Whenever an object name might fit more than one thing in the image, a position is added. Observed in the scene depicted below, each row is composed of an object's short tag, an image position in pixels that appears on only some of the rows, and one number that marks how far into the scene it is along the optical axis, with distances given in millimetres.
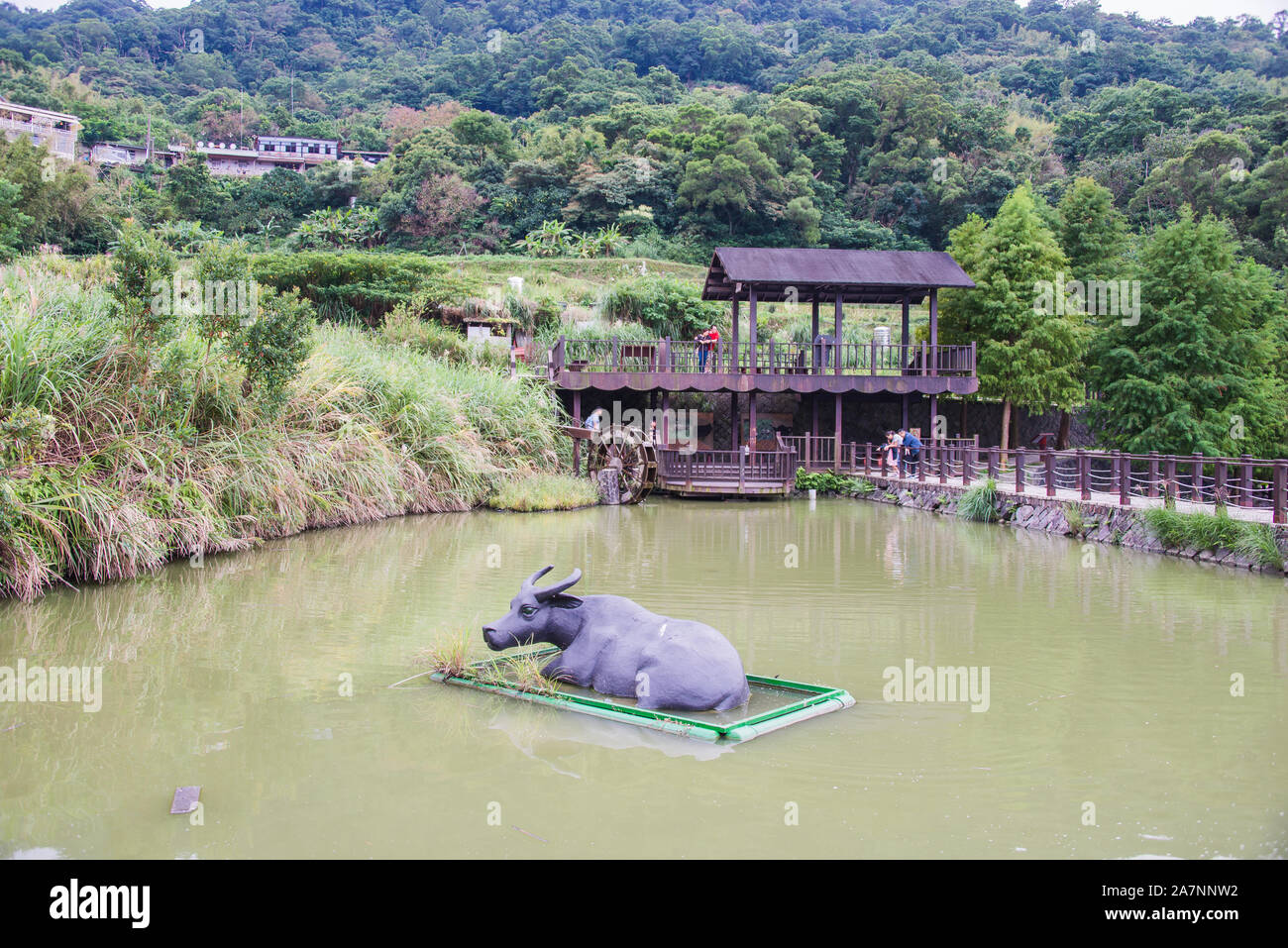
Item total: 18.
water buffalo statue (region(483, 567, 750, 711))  6574
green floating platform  6000
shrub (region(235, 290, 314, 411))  14484
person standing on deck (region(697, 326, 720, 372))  25859
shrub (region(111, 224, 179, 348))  12594
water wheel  21109
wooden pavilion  23484
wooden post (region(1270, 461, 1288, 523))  12542
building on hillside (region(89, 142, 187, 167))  62500
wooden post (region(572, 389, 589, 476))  22188
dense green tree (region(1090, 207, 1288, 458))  22906
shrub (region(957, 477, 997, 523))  18406
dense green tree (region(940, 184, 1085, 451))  26281
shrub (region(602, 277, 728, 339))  34656
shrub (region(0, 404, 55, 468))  10750
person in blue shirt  23328
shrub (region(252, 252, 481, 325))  34031
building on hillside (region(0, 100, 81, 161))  57344
